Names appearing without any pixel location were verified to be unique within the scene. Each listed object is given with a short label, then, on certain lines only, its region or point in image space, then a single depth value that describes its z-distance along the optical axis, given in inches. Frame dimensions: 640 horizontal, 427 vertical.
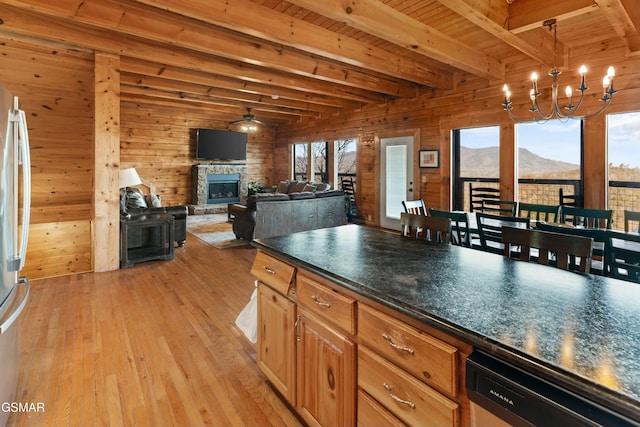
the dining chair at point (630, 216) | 114.9
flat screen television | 375.9
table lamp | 185.8
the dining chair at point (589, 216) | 130.4
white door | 275.6
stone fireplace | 375.6
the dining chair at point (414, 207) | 152.1
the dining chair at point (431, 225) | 89.1
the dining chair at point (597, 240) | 84.5
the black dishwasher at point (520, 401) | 27.7
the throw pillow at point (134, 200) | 200.5
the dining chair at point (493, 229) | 112.6
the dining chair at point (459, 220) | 120.7
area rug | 235.7
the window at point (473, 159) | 223.6
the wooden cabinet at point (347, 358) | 40.4
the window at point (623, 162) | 167.2
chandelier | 125.1
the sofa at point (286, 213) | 226.5
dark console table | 177.9
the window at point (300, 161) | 401.7
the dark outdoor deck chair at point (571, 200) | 180.9
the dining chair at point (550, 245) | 61.4
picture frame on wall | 251.6
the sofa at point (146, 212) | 188.7
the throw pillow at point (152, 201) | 217.8
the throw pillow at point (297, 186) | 333.9
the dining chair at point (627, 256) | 75.0
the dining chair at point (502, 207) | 163.5
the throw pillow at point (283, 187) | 351.7
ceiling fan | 327.6
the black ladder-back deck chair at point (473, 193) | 227.2
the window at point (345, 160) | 340.2
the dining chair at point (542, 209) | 146.2
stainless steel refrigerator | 59.3
